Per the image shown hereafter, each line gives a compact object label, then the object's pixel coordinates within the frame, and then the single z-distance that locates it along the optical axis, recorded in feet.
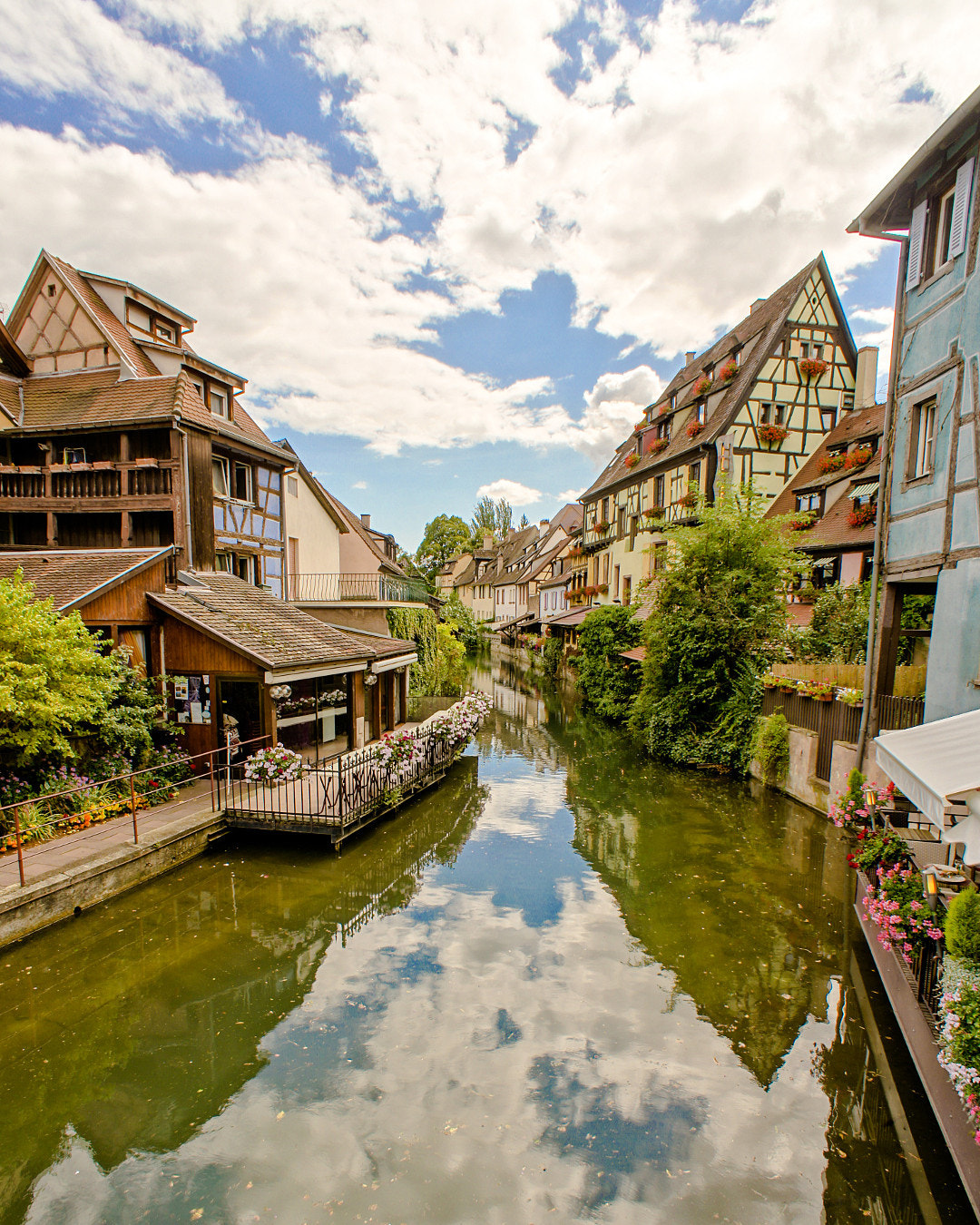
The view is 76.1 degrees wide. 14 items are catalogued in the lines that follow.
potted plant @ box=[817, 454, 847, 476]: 70.54
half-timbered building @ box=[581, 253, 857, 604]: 81.66
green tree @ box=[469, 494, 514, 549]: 338.54
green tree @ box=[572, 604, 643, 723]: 82.69
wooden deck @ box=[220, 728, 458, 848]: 36.19
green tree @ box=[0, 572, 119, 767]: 30.81
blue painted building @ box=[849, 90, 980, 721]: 29.19
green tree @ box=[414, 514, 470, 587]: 265.34
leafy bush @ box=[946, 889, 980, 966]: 15.57
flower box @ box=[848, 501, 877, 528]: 60.03
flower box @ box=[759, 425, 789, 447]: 80.69
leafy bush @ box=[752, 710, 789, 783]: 48.83
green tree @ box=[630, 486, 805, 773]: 54.95
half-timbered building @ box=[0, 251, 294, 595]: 49.26
